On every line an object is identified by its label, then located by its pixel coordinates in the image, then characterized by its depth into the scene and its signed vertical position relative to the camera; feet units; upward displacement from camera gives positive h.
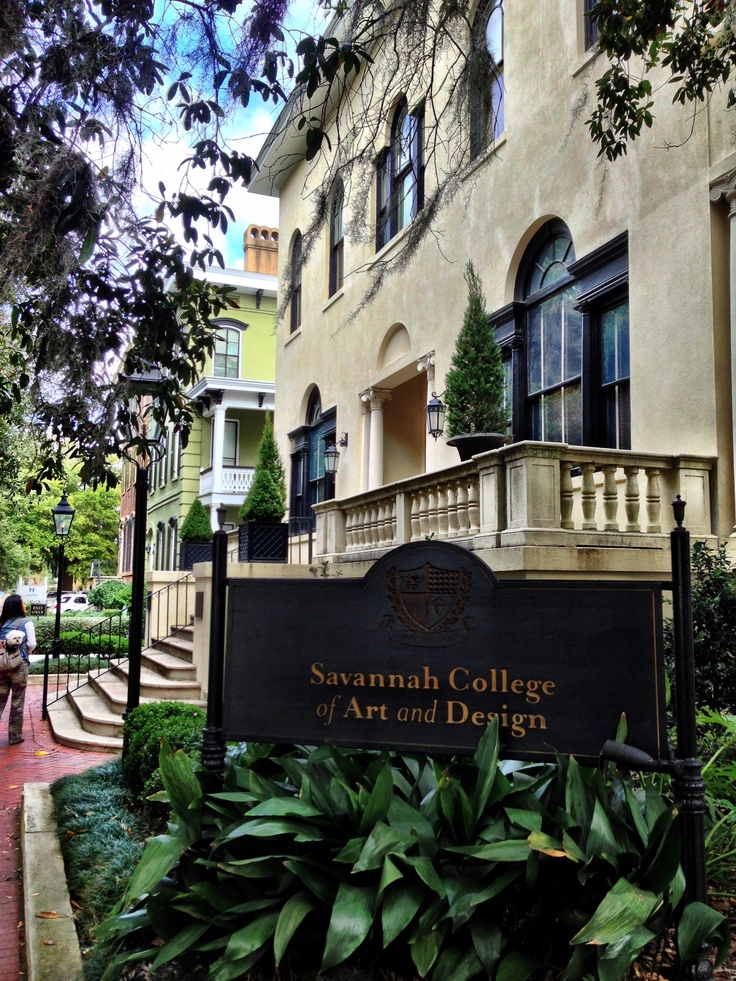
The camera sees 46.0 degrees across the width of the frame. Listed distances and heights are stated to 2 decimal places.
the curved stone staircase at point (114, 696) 37.04 -6.29
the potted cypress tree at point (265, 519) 61.52 +3.48
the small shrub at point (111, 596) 117.08 -4.23
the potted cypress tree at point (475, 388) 38.06 +7.98
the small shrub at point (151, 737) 20.95 -4.32
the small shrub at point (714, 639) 21.77 -1.84
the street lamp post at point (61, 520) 51.98 +2.80
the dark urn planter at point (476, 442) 35.99 +5.24
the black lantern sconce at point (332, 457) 61.26 +7.79
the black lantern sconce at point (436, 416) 45.52 +7.90
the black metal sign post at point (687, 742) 10.53 -2.17
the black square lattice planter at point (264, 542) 61.36 +1.74
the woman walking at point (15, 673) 37.91 -4.67
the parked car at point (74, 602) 163.22 -7.16
